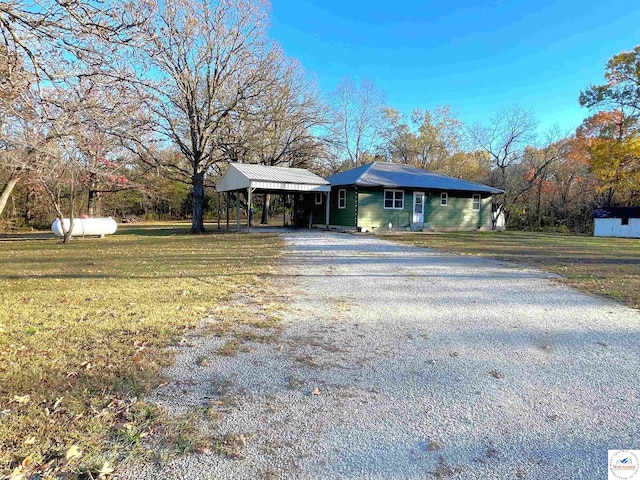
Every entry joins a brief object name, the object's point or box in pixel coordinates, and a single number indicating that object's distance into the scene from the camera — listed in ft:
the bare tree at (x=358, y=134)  120.88
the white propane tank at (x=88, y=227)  54.29
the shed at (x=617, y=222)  73.31
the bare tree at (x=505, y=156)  108.37
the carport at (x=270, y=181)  58.65
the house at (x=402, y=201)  63.93
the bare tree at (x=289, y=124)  79.82
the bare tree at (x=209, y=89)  59.88
